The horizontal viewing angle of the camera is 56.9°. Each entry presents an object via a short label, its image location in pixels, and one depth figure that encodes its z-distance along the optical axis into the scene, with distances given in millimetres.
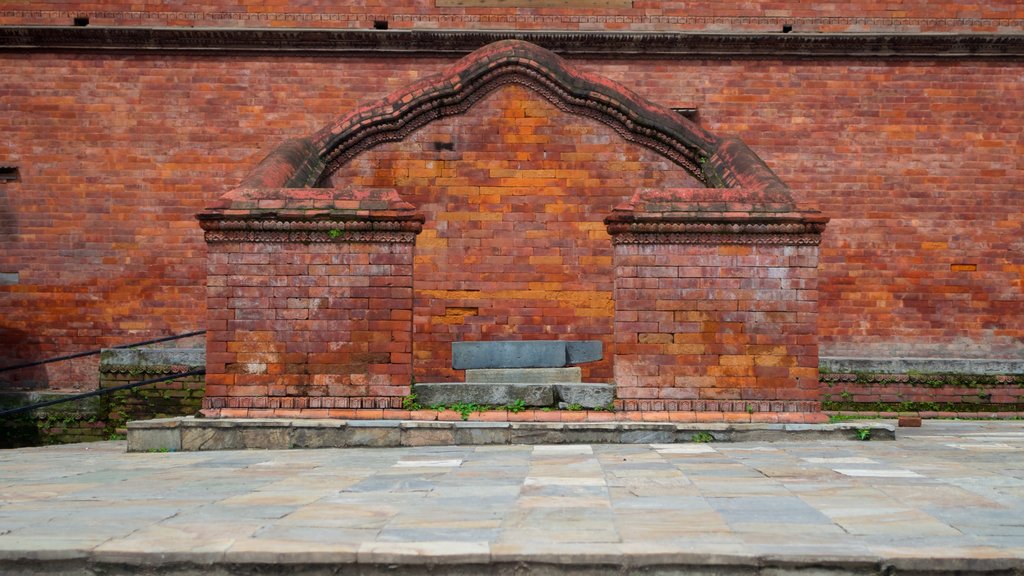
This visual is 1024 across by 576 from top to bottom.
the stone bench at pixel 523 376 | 8359
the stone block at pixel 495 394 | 8359
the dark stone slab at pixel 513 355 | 10344
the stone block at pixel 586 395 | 8344
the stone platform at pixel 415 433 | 7922
